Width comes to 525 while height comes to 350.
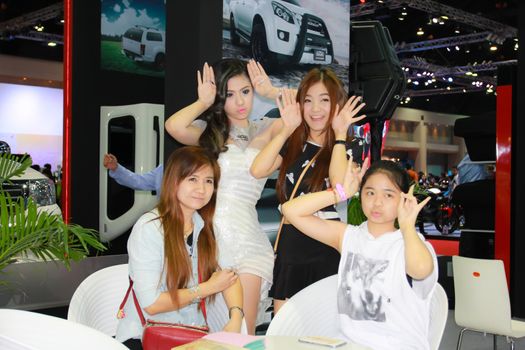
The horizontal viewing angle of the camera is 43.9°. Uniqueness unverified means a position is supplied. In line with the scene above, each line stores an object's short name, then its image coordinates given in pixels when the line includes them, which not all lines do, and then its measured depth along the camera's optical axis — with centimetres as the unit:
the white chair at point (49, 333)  148
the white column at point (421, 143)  2523
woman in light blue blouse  211
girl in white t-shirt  207
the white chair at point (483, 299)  403
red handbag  190
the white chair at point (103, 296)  234
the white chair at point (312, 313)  230
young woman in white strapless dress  259
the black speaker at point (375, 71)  369
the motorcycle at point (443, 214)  1398
